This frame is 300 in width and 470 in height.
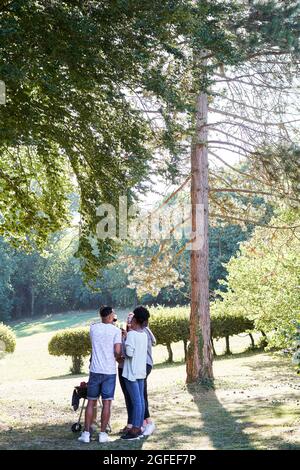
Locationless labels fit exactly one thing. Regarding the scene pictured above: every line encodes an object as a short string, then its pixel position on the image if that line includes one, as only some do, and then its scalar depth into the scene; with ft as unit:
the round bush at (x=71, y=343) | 84.74
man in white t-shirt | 27.78
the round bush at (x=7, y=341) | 93.83
